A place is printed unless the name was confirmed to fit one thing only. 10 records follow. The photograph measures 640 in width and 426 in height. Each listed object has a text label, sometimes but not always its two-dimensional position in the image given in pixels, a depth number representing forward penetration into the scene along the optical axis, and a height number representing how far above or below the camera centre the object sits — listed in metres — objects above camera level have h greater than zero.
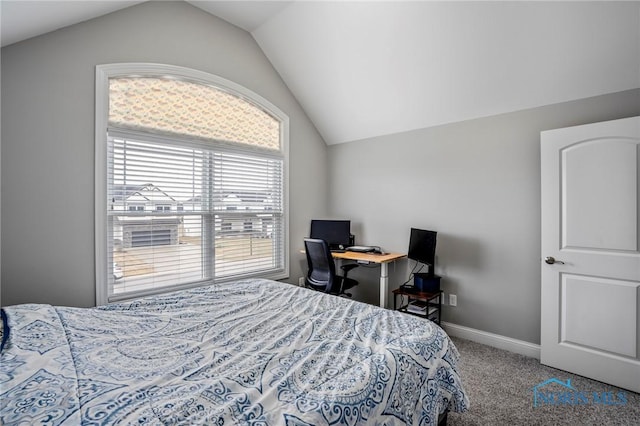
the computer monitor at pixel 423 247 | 3.00 -0.35
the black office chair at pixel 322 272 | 3.07 -0.63
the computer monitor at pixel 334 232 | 3.77 -0.24
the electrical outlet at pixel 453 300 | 3.13 -0.91
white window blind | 2.52 -0.01
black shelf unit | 2.92 -0.91
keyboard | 3.55 -0.43
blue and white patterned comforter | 0.90 -0.59
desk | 3.12 -0.48
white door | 2.13 -0.29
